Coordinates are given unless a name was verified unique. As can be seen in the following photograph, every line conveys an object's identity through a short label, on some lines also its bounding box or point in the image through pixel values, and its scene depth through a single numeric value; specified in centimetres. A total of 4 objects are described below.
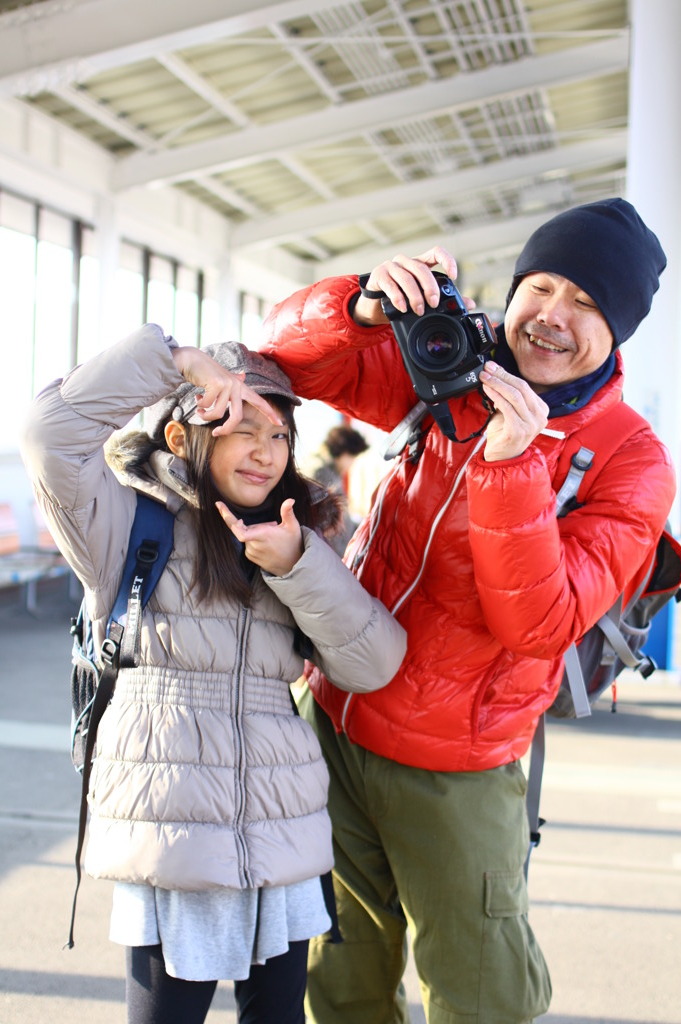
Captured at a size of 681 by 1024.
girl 162
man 172
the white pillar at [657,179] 731
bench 972
